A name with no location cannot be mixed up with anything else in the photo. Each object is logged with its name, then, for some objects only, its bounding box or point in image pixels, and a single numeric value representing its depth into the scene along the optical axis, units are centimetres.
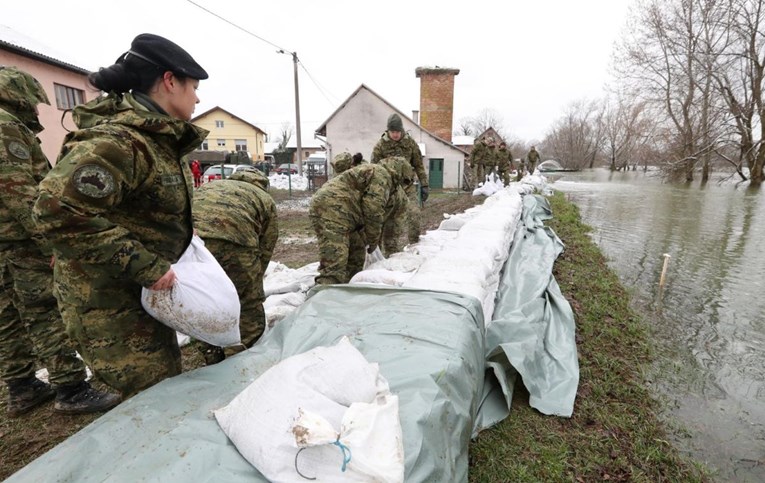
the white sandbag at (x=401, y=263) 357
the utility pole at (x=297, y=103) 1404
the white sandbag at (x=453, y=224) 567
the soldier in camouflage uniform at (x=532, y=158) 1908
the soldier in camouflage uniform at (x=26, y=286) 188
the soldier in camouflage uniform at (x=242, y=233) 206
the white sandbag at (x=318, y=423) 91
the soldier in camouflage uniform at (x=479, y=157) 1221
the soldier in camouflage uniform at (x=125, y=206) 114
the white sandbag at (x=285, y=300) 295
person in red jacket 1474
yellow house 3784
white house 1592
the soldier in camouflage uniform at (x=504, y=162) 1298
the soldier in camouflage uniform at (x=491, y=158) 1239
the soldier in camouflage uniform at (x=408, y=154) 518
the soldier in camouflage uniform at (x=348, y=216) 328
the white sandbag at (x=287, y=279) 337
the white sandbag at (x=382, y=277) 279
